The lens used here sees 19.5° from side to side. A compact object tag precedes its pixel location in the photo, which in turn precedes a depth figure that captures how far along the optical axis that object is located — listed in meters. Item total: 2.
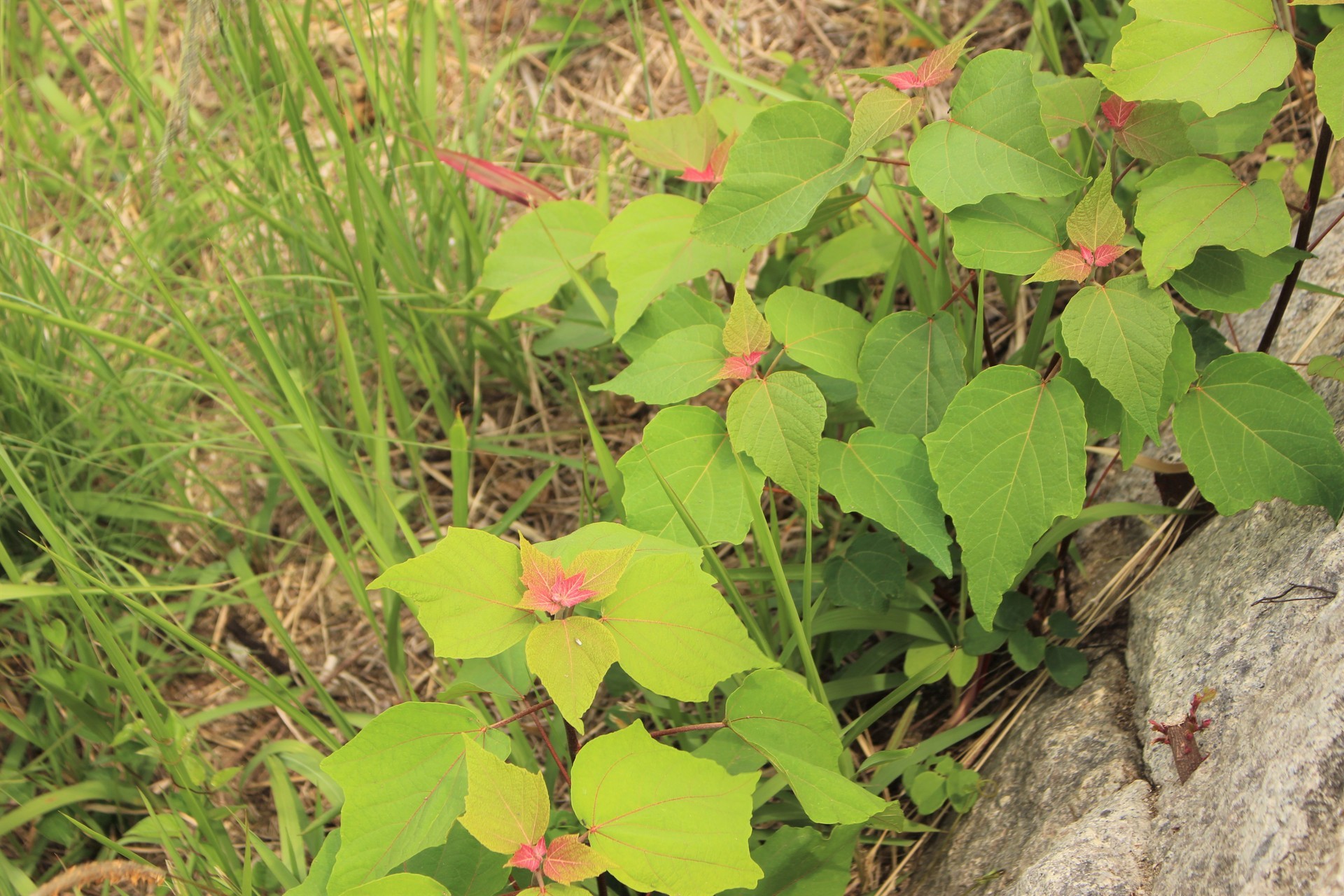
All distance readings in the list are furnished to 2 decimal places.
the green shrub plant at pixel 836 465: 1.92
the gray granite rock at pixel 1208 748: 1.85
